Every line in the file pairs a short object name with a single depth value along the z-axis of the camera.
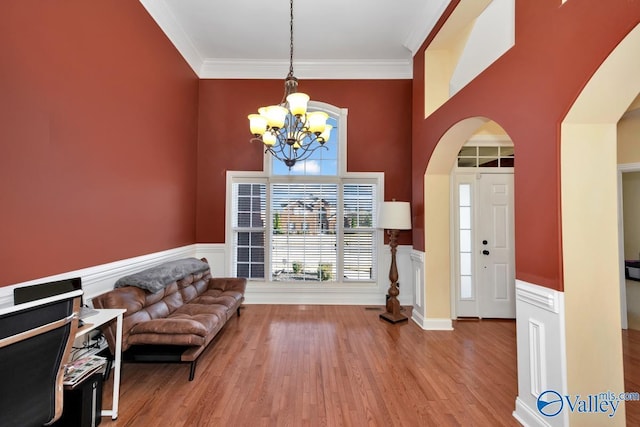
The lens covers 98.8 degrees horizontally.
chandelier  2.34
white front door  3.97
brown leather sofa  2.35
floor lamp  3.77
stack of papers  1.68
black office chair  1.08
